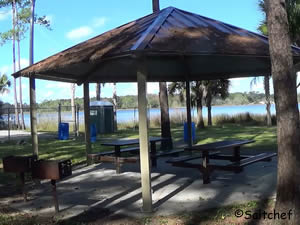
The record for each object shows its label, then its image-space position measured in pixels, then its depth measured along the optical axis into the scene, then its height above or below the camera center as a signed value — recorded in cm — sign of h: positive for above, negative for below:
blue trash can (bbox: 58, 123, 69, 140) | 1972 -35
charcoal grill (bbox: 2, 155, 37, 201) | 652 -67
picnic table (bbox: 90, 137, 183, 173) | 853 -78
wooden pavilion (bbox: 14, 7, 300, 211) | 568 +125
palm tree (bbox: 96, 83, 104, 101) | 2917 +232
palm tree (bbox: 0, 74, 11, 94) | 4281 +496
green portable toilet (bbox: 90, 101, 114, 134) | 2353 +34
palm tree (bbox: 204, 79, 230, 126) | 2465 +185
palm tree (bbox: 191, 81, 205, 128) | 2419 +145
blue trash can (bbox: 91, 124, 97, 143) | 1842 -46
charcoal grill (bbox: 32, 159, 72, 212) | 573 -70
